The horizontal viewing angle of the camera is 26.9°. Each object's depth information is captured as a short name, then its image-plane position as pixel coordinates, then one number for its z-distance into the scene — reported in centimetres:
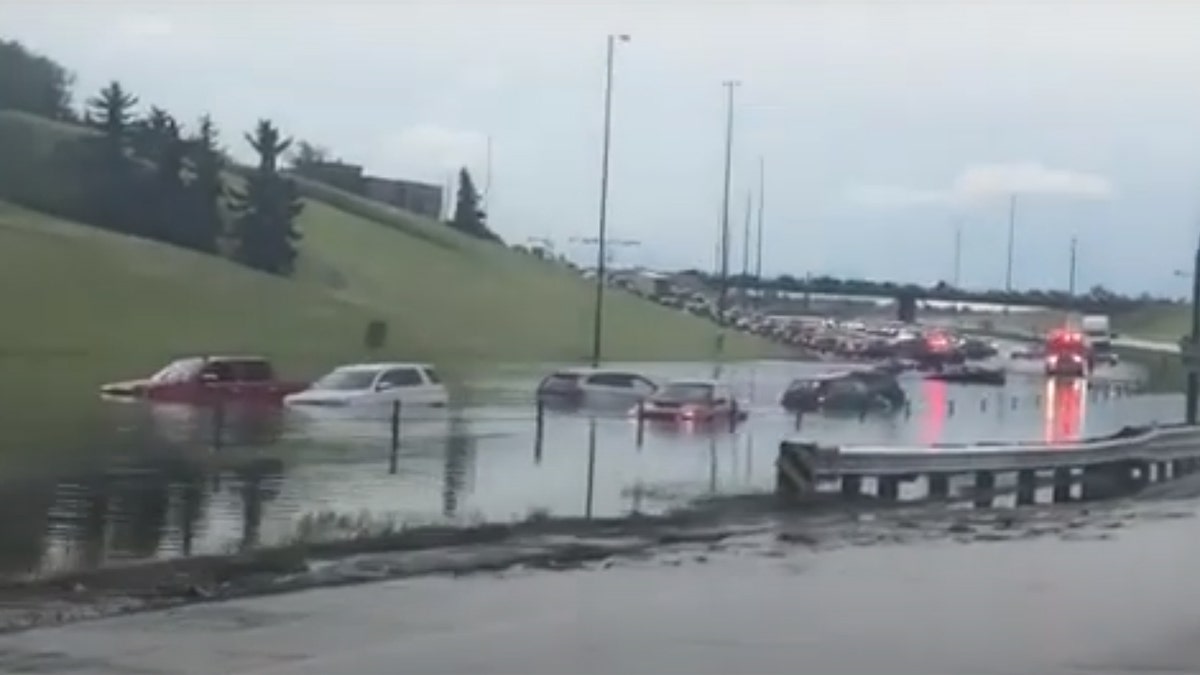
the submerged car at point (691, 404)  5847
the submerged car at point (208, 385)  6106
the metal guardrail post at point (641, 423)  5064
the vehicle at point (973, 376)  9738
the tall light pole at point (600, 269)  8719
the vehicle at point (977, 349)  12431
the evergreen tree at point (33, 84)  14150
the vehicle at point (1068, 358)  10550
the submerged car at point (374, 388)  5916
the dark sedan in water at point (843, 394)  6825
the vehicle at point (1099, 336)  12138
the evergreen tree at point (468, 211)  15625
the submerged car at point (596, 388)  6444
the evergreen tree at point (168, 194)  11444
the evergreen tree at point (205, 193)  11500
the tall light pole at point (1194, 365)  5720
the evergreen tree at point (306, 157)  15934
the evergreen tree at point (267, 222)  11281
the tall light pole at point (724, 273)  11750
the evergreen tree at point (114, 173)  11394
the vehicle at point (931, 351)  11088
